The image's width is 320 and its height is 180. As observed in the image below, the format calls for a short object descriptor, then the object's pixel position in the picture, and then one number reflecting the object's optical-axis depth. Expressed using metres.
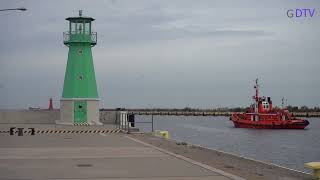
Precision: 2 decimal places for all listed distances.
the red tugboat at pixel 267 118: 77.38
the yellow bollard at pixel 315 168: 12.12
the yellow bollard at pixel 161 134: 31.66
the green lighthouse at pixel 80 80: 39.50
